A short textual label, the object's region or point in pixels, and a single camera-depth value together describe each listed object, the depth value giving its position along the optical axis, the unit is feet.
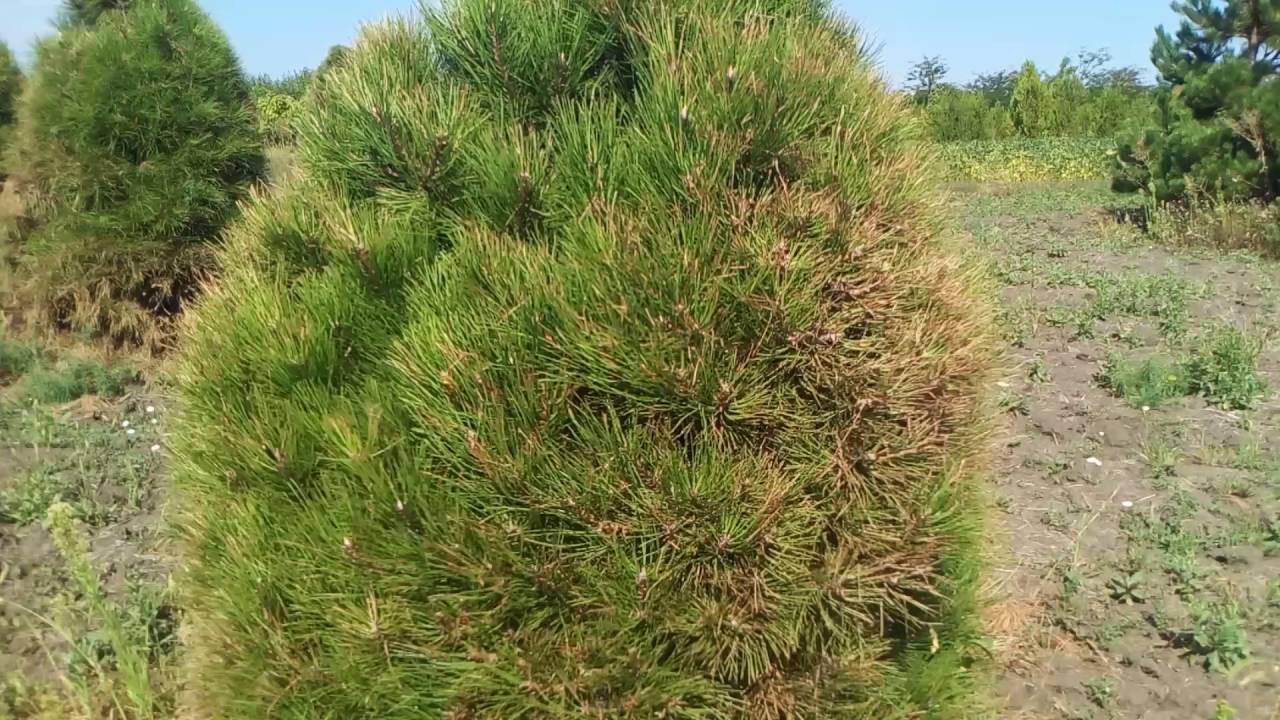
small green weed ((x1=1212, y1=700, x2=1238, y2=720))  9.17
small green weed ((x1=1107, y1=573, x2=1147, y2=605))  12.23
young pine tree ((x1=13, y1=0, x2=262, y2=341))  23.38
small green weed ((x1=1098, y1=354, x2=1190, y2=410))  18.16
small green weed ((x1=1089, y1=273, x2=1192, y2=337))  23.35
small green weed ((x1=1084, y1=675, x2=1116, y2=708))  10.48
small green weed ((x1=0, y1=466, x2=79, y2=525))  14.40
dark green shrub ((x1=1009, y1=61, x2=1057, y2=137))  114.52
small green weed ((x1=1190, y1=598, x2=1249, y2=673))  10.76
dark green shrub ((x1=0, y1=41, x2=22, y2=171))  35.45
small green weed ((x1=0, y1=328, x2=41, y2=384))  23.72
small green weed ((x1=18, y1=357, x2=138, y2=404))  21.25
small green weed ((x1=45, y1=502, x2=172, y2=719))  8.38
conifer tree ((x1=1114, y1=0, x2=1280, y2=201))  37.45
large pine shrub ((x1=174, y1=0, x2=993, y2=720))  6.49
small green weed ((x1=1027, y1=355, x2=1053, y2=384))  19.93
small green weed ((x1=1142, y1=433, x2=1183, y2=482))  15.60
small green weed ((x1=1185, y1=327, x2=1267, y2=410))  18.11
